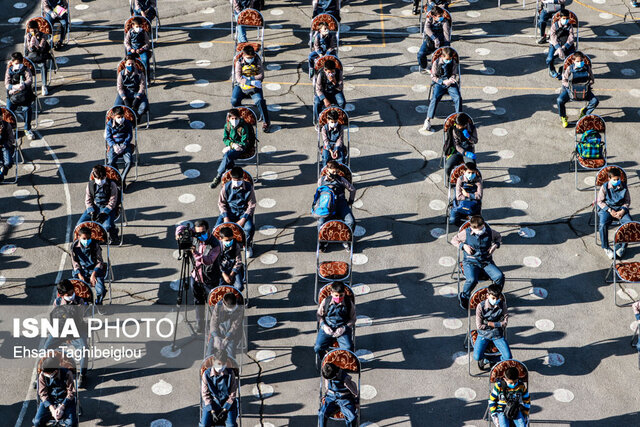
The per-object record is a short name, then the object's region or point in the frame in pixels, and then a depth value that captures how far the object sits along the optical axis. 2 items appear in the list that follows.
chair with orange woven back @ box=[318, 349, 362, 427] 10.67
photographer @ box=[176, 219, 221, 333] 11.95
